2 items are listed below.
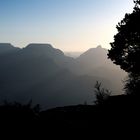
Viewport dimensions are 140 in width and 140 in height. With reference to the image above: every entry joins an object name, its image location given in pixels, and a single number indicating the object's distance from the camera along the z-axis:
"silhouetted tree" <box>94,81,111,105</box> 32.60
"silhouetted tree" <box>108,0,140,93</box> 37.19
